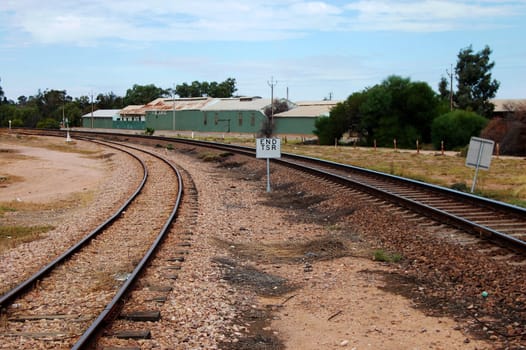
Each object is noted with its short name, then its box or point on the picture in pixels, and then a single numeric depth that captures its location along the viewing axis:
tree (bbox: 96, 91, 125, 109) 145.25
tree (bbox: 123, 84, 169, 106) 145.25
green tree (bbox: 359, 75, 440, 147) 57.06
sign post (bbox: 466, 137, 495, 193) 16.27
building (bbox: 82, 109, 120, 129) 113.69
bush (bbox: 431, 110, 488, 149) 49.84
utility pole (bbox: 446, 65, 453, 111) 69.96
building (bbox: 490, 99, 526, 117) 59.54
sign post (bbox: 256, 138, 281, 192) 18.86
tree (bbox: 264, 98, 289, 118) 82.69
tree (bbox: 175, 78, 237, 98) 147.00
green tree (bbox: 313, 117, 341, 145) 62.97
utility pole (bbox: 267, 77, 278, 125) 74.82
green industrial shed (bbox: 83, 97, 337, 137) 77.62
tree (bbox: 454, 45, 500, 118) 75.56
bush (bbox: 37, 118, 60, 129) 114.38
